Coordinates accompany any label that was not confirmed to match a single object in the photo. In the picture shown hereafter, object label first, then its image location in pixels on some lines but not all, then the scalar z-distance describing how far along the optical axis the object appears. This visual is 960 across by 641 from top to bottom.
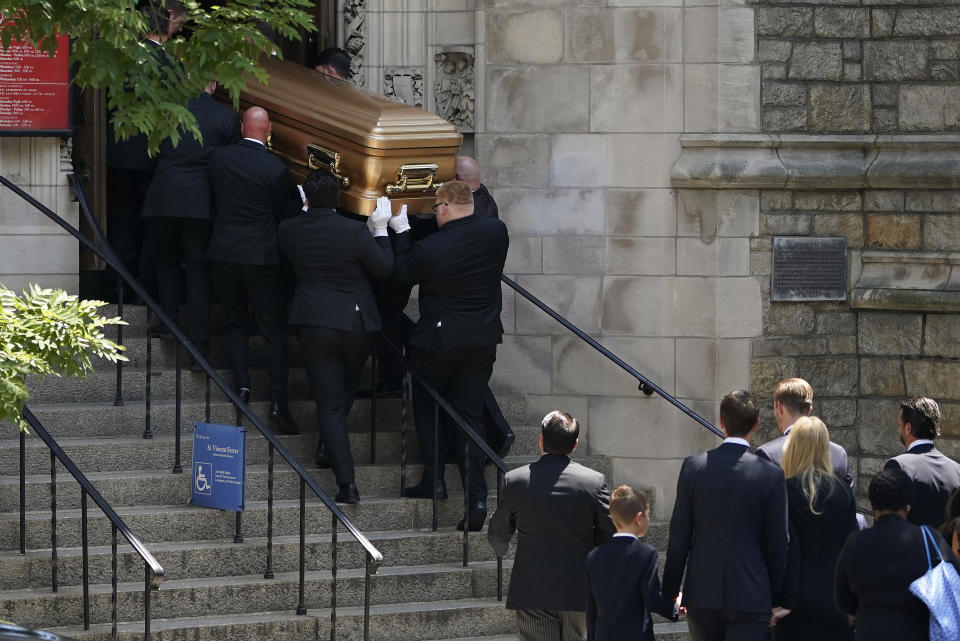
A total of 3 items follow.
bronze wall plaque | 20.08
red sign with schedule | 19.66
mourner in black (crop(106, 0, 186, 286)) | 20.02
